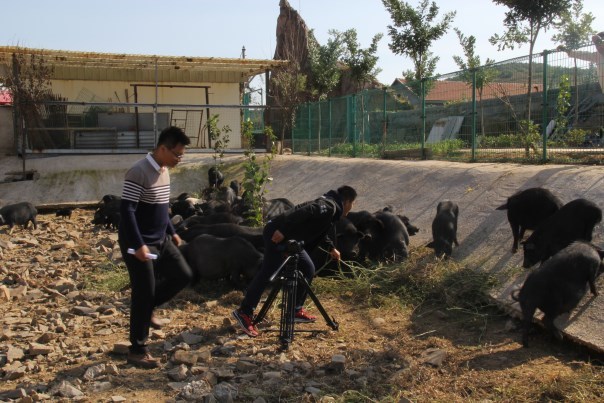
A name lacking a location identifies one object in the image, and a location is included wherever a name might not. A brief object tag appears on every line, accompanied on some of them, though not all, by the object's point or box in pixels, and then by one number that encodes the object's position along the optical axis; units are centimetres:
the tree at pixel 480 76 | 1341
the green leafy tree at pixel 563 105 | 1165
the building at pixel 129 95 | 2134
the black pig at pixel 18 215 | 1454
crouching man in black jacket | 611
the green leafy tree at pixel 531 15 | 1981
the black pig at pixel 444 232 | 893
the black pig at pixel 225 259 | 823
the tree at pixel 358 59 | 3438
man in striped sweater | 542
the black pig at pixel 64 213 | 1680
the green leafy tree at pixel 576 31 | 2868
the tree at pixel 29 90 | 2006
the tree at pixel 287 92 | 2355
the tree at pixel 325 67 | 3503
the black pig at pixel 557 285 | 597
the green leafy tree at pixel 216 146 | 1576
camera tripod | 605
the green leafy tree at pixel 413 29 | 2970
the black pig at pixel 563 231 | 736
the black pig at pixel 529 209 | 836
